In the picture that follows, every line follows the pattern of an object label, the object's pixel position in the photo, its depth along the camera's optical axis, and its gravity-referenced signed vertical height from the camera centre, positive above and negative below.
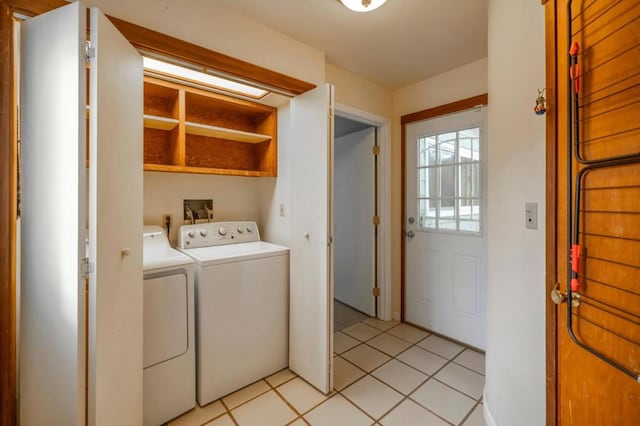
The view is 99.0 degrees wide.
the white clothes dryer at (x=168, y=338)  1.55 -0.75
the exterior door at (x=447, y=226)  2.43 -0.14
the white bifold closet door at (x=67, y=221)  1.03 -0.03
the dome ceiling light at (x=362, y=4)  1.47 +1.14
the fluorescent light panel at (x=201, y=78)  1.83 +0.98
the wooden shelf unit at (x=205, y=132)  1.97 +0.65
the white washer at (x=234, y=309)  1.76 -0.67
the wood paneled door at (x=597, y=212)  0.71 +0.00
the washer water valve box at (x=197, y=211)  2.25 +0.01
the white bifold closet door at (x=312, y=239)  1.81 -0.19
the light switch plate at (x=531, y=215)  1.22 -0.01
